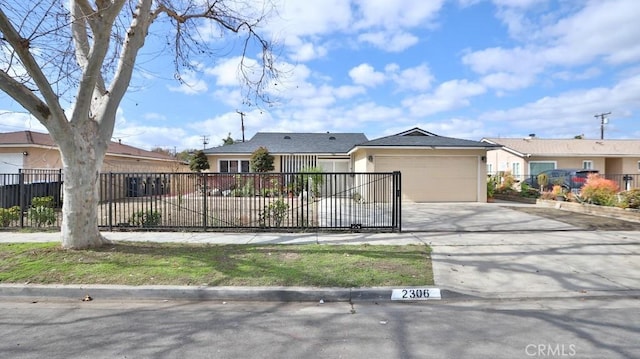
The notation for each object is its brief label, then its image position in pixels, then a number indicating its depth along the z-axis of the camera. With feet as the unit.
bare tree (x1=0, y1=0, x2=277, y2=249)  20.15
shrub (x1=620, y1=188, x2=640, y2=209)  40.16
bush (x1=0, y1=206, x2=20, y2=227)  33.86
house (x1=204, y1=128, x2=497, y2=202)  59.36
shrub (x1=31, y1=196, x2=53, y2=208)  37.24
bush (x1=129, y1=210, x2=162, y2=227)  32.71
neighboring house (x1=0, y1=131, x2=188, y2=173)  61.41
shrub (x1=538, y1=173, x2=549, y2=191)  66.36
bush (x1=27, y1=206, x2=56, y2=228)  34.19
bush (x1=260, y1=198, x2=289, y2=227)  33.76
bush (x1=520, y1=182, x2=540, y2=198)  61.26
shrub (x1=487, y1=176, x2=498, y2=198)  64.49
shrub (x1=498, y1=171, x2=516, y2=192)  67.87
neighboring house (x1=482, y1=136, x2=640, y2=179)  91.56
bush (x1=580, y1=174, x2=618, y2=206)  44.12
